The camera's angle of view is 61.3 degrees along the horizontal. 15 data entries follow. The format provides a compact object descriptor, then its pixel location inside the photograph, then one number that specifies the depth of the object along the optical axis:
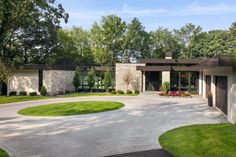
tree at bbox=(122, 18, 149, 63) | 41.71
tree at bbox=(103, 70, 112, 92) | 27.67
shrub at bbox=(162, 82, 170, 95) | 24.26
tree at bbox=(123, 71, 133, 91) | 27.00
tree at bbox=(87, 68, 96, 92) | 27.96
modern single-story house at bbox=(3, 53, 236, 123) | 25.43
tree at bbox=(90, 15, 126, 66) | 40.62
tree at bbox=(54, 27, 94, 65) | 36.69
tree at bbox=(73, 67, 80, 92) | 27.90
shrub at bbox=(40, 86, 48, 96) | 24.55
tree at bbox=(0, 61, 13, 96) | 20.33
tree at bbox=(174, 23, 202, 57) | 50.90
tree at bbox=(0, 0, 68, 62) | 10.31
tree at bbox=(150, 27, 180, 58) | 47.28
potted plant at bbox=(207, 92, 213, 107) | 17.10
